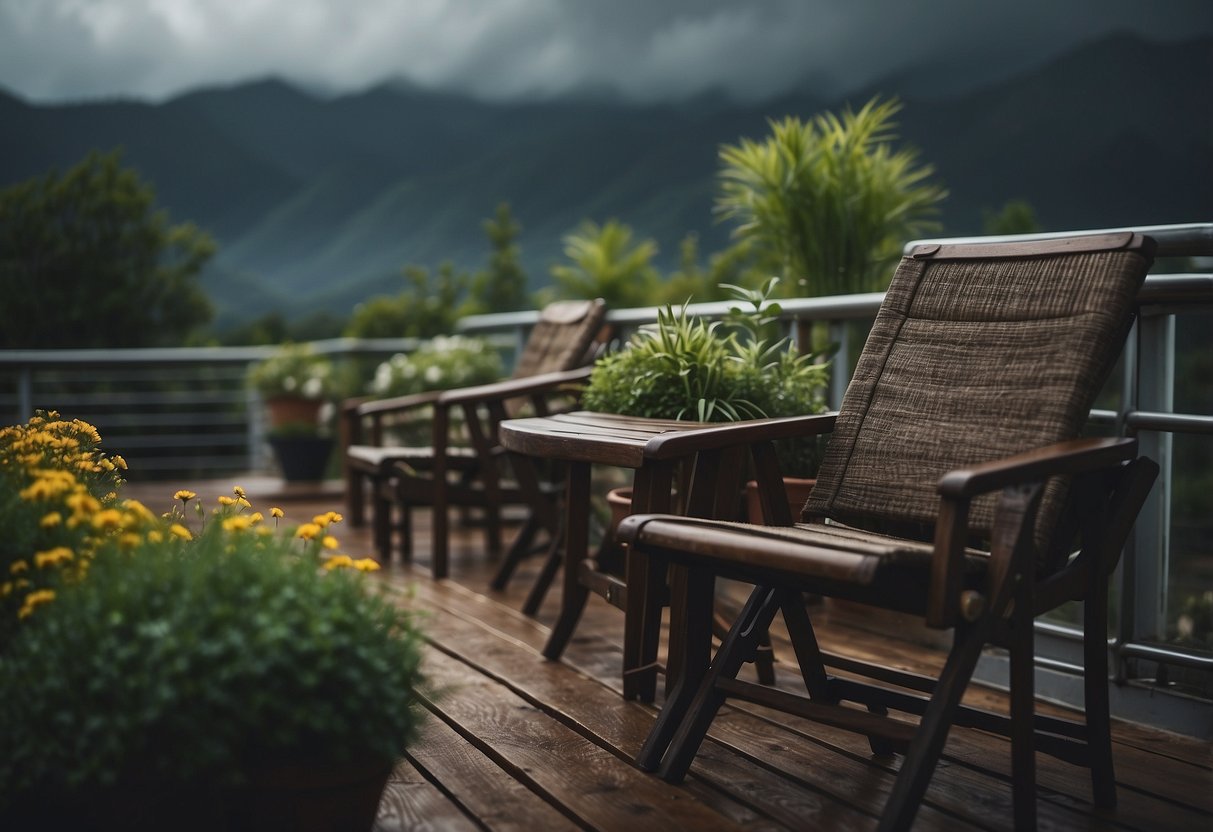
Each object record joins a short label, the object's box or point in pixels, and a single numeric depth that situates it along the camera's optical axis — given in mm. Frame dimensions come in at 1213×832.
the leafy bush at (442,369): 5227
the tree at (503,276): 29547
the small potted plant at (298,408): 6184
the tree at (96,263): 17812
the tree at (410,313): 20203
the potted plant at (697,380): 2600
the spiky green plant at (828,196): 3764
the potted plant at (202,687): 1282
